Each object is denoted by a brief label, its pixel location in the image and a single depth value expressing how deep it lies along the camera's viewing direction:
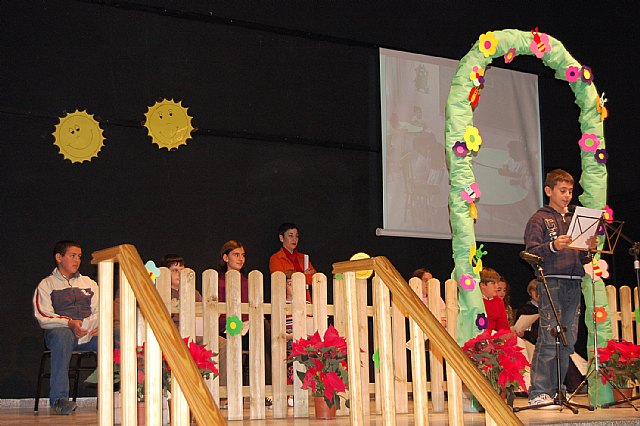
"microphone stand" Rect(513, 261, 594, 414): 5.48
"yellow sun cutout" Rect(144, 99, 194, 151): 7.75
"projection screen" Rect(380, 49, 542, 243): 8.92
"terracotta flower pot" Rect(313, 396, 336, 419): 5.45
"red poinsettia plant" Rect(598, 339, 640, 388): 6.24
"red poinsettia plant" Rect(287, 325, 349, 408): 5.38
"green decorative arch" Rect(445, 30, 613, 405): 6.06
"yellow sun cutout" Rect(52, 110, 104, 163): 7.31
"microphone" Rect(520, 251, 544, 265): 5.51
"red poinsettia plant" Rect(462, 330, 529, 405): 5.40
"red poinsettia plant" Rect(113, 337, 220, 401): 4.77
